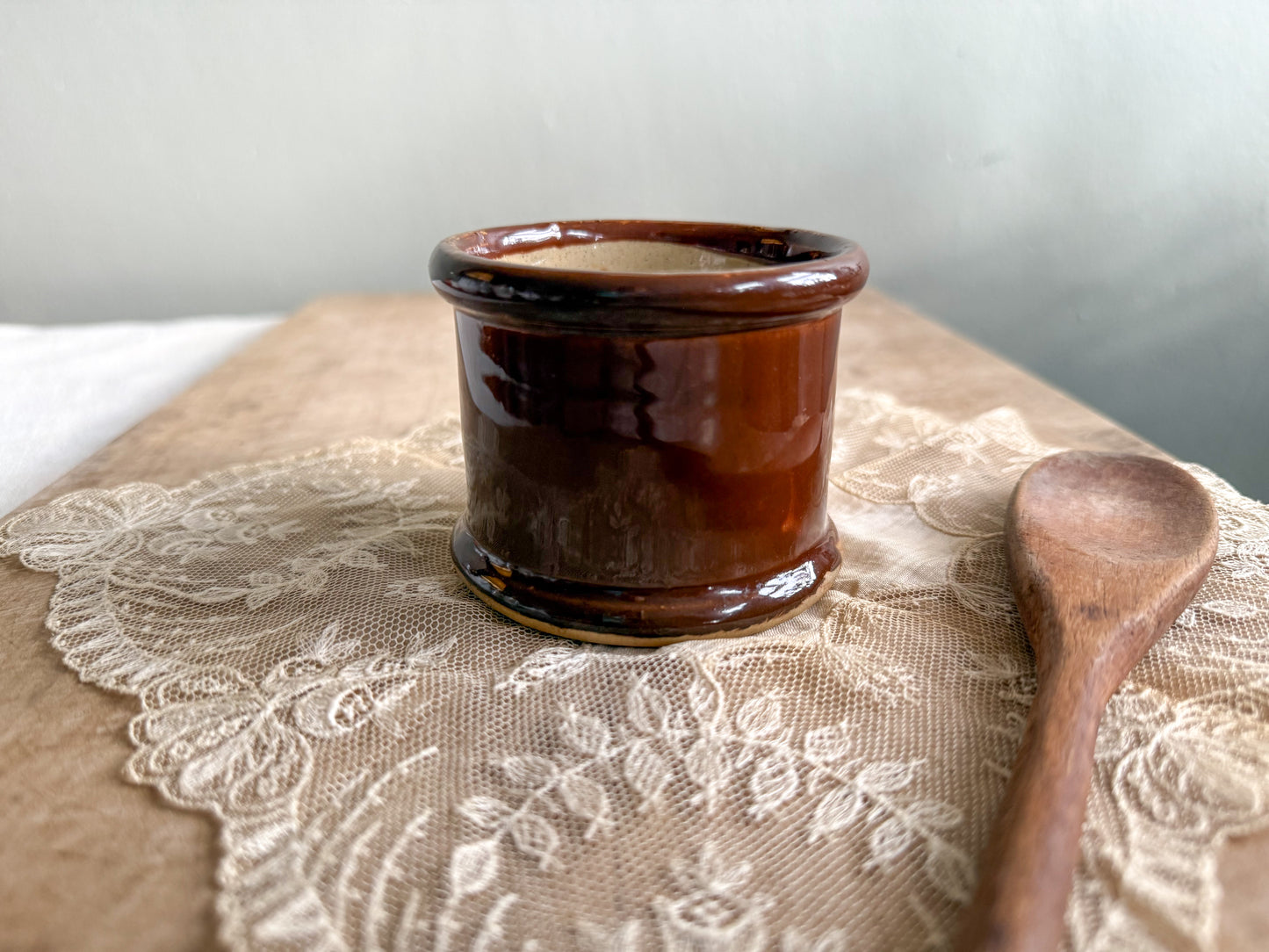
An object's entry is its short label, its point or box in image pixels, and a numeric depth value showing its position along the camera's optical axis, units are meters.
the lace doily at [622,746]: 0.27
